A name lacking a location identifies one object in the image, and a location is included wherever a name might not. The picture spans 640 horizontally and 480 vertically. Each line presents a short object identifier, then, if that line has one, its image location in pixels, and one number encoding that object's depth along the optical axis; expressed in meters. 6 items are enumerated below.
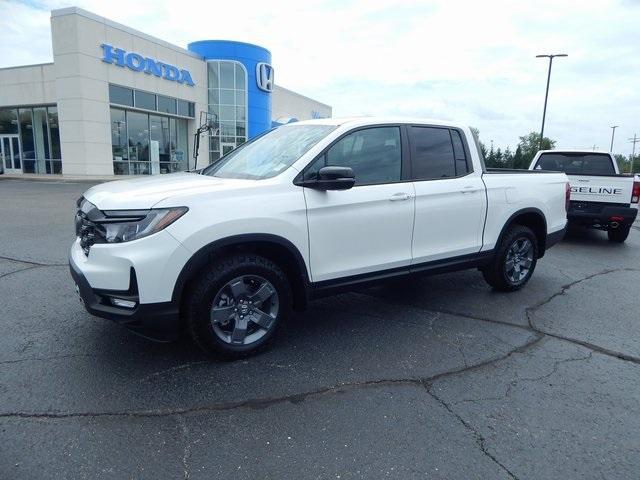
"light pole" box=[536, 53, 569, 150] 29.86
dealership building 23.47
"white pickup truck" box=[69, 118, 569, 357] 3.15
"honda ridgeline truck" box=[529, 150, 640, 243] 8.46
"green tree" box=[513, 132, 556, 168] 43.27
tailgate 8.42
